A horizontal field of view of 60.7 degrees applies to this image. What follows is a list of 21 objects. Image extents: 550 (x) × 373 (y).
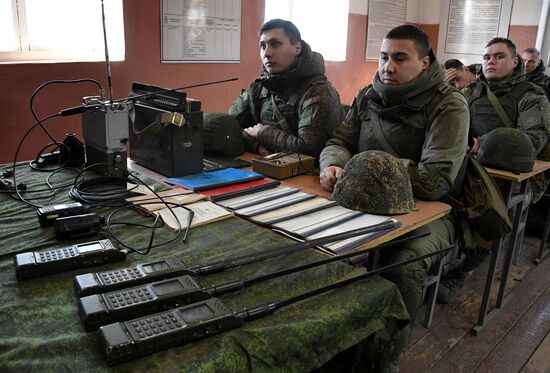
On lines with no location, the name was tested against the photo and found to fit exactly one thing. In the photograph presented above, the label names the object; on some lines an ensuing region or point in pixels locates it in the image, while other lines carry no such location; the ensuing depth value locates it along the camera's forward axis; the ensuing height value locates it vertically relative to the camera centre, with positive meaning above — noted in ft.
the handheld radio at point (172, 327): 2.34 -1.40
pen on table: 3.87 -1.42
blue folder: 5.27 -1.38
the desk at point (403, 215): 4.25 -1.50
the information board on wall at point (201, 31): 10.41 +0.60
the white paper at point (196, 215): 4.17 -1.42
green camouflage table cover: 2.39 -1.48
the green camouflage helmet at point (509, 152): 7.00 -1.23
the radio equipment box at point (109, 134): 5.16 -0.87
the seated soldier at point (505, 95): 9.67 -0.59
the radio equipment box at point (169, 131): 5.42 -0.87
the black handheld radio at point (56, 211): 4.04 -1.35
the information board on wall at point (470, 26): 16.72 +1.45
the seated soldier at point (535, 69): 12.55 -0.03
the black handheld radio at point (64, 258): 3.10 -1.37
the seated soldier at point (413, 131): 5.46 -0.87
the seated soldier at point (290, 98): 7.27 -0.60
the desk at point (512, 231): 6.91 -2.48
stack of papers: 4.08 -1.45
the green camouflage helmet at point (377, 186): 4.72 -1.22
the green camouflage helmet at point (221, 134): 6.64 -1.06
